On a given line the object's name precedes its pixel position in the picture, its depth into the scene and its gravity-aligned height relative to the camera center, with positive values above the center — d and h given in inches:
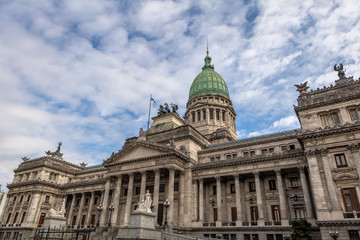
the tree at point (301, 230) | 1133.7 +49.5
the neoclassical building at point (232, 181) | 1269.7 +352.1
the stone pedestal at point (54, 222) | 1374.0 +58.5
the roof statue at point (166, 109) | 2455.0 +1100.4
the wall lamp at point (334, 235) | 1131.3 +33.5
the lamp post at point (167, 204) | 1474.7 +172.5
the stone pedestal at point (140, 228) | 1000.7 +30.7
